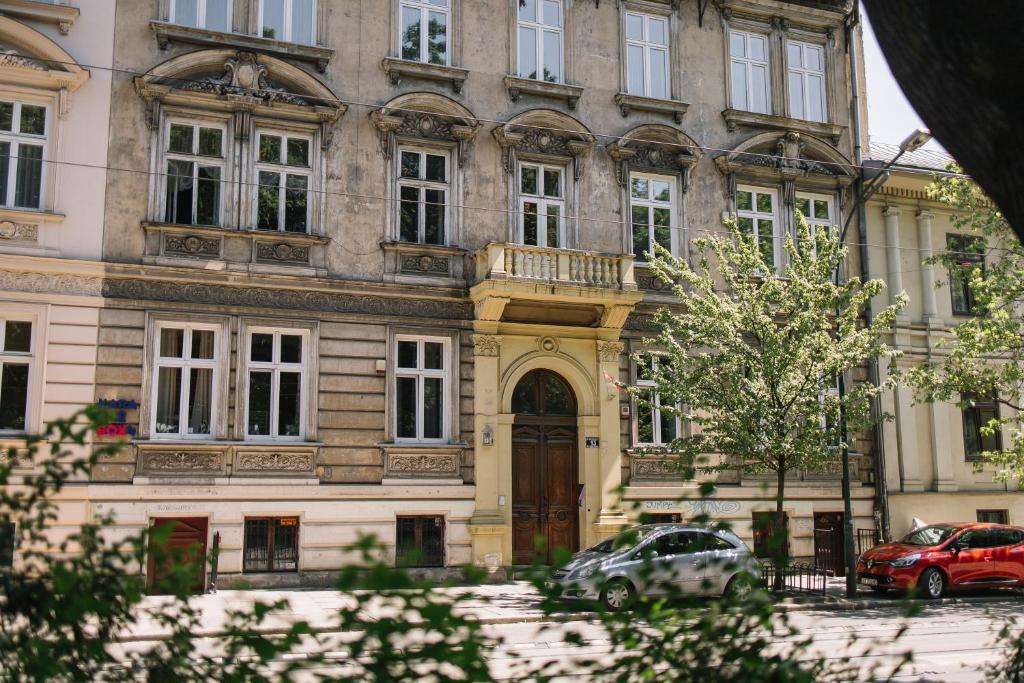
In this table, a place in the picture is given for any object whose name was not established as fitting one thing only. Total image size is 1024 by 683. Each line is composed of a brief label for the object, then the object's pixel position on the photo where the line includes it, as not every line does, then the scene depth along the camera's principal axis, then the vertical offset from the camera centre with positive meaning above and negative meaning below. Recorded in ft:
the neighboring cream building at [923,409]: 83.92 +4.29
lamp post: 65.67 -3.41
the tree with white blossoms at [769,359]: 64.95 +6.68
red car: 66.33 -7.27
